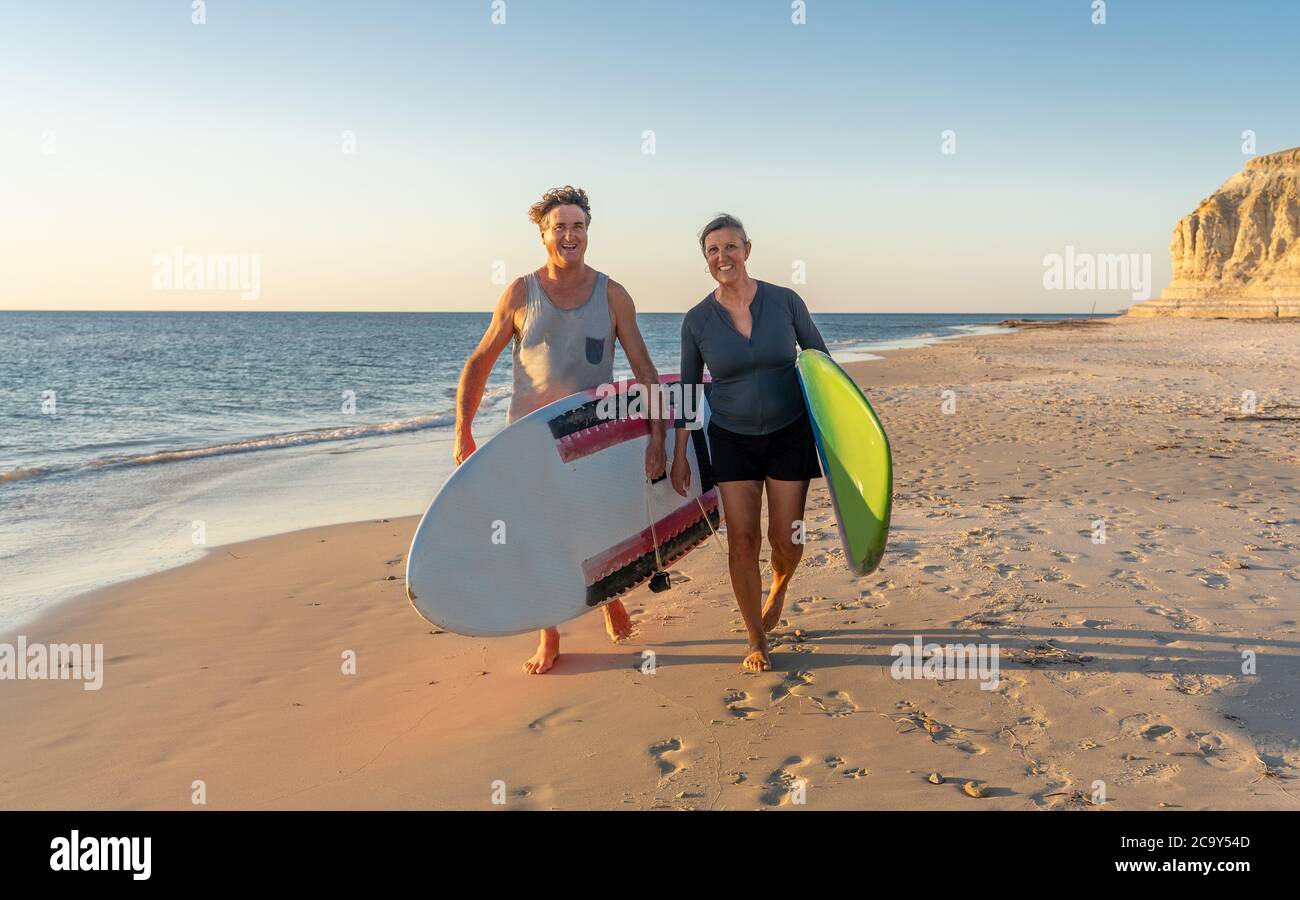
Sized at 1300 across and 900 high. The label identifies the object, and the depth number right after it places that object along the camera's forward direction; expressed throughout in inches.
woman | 136.3
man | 140.3
